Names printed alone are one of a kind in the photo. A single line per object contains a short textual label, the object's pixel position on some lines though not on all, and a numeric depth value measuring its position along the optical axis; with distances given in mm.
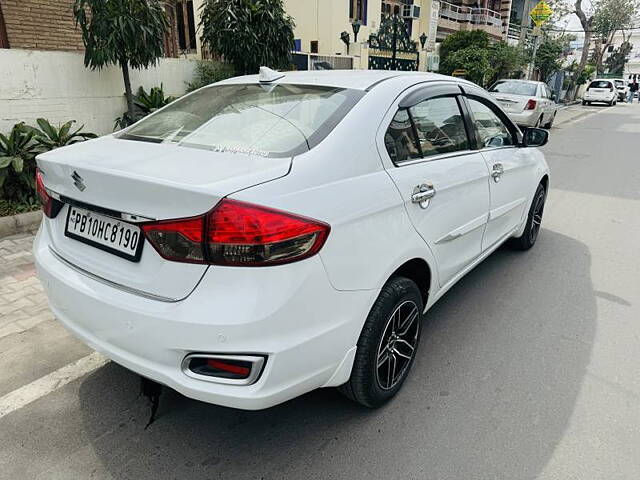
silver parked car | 13055
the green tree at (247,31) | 7965
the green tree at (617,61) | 54475
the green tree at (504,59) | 21219
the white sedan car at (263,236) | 1755
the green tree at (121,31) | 6180
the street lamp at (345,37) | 15828
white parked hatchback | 30891
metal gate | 19058
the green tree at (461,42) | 23969
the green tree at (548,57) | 26078
